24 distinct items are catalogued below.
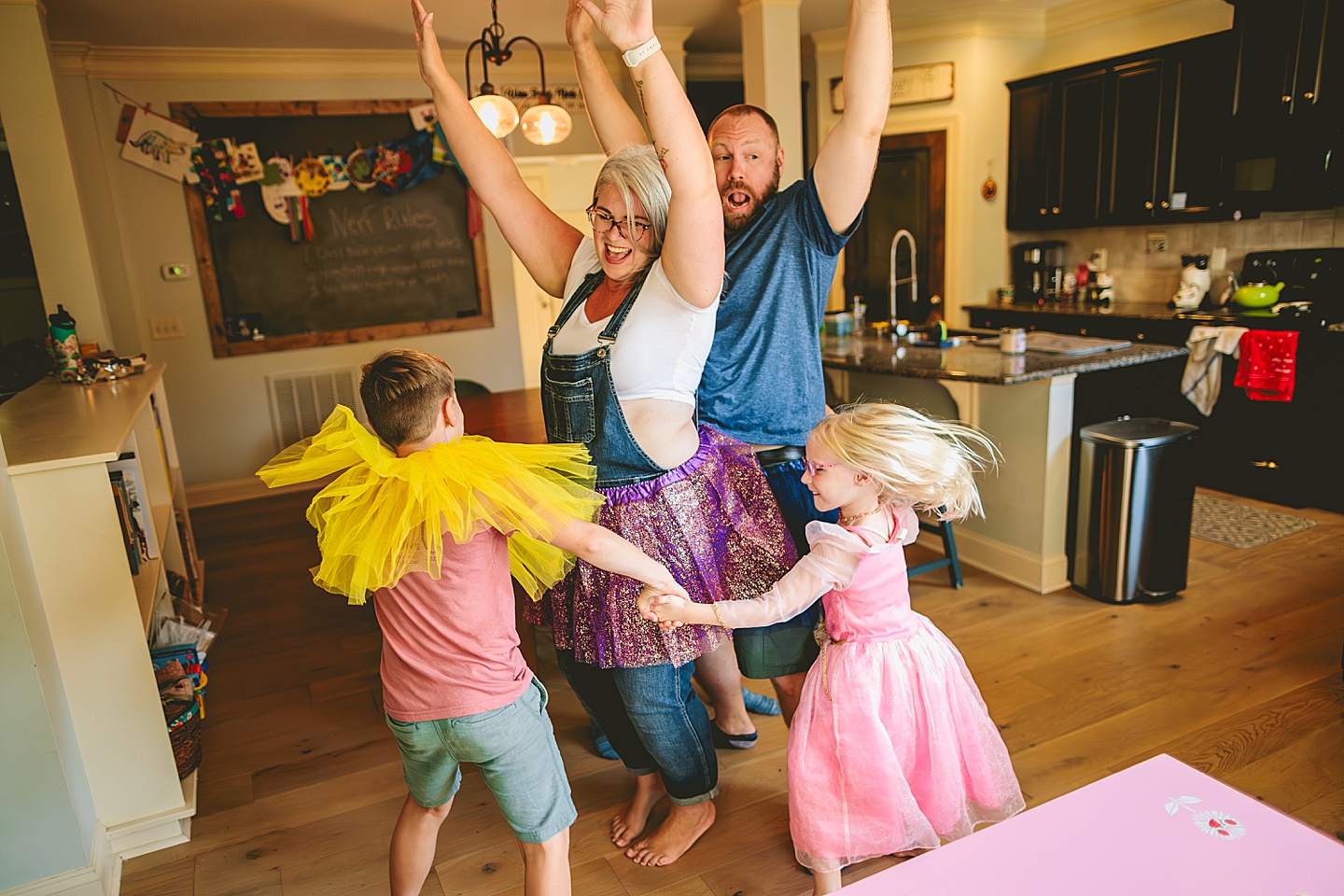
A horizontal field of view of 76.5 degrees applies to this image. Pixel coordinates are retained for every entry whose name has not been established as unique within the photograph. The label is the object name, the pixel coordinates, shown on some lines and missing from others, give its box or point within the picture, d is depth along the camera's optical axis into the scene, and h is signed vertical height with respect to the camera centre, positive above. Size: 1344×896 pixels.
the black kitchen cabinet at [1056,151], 5.19 +0.56
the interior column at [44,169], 3.62 +0.56
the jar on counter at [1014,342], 3.29 -0.37
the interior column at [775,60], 4.62 +1.06
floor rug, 3.62 -1.28
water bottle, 3.01 -0.17
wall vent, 5.41 -0.73
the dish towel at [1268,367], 3.88 -0.63
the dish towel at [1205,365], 4.14 -0.64
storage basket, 2.15 -1.12
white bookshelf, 1.82 -0.74
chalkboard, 5.14 +0.17
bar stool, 3.17 -1.16
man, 1.65 -0.05
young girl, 1.52 -0.81
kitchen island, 3.02 -0.65
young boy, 1.29 -0.46
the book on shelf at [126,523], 2.27 -0.61
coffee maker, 5.71 -0.20
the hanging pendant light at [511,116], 3.39 +0.63
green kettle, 4.22 -0.32
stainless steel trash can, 2.92 -0.93
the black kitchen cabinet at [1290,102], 3.84 +0.58
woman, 1.35 -0.22
